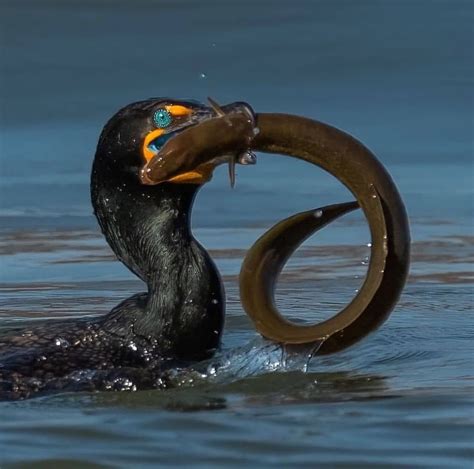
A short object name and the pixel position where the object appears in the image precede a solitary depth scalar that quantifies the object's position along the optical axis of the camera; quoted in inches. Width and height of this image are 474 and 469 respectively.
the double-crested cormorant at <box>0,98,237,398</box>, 636.7
